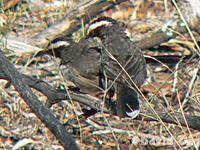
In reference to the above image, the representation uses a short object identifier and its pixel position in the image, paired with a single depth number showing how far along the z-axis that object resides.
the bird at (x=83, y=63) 10.31
